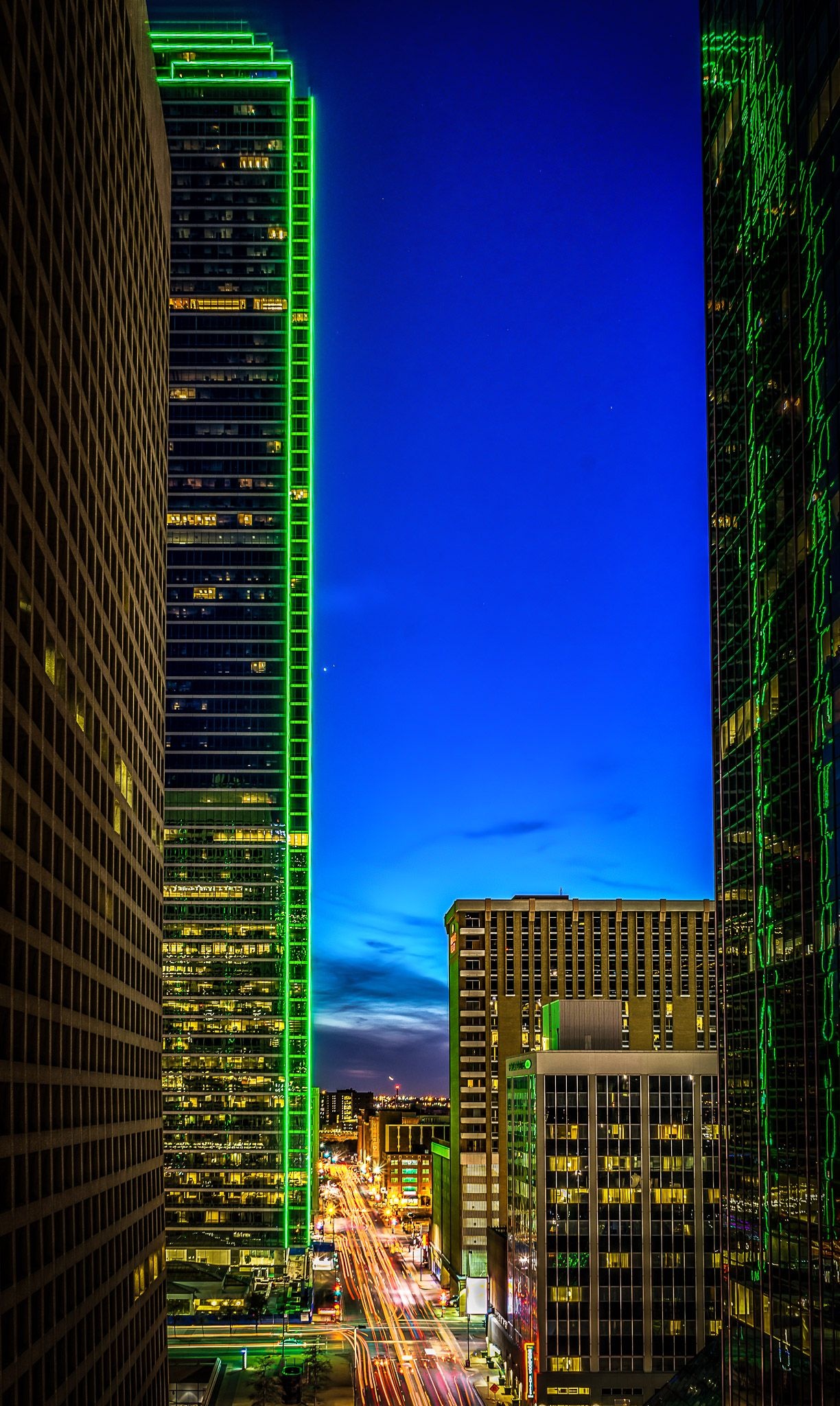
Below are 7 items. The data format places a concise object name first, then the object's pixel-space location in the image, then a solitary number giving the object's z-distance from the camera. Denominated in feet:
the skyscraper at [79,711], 166.50
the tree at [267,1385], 390.21
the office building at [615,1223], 439.63
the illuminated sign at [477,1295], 630.74
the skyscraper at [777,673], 229.45
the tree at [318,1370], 408.87
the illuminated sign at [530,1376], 438.81
